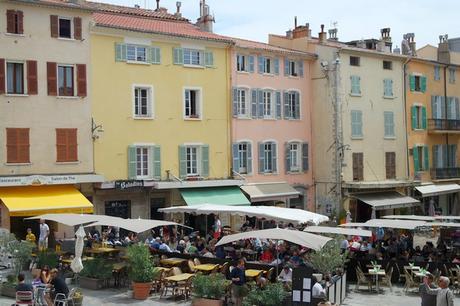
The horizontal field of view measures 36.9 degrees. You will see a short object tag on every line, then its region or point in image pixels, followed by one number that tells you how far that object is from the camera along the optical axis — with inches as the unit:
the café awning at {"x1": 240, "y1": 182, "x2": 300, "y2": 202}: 1381.6
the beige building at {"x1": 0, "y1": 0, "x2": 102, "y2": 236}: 1083.3
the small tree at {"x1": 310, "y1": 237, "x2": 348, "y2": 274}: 703.1
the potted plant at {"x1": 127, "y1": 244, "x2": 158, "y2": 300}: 734.5
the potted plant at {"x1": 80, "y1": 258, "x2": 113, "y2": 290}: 786.8
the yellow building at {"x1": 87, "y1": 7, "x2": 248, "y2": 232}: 1197.1
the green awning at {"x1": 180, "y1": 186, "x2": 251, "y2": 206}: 1275.8
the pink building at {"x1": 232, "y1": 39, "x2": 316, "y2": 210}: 1403.8
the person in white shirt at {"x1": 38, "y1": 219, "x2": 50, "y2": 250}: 984.3
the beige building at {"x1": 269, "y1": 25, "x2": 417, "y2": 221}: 1533.0
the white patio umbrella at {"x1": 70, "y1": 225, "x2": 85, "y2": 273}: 742.5
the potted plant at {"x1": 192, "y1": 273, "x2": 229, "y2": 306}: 680.4
